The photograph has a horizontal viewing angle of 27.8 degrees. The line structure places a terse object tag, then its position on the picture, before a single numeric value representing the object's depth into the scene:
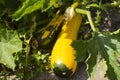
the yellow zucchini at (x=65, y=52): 1.75
